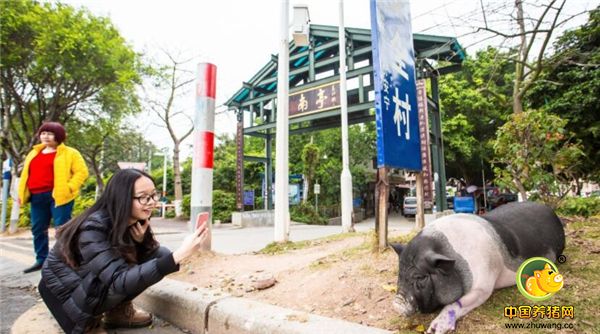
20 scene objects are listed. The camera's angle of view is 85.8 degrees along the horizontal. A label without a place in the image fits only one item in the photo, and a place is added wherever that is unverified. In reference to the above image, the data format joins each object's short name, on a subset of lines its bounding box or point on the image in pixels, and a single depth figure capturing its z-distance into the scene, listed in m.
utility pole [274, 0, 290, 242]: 4.66
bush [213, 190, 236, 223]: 14.74
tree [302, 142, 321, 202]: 17.34
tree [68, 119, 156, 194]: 13.96
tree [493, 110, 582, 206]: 4.65
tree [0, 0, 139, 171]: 9.42
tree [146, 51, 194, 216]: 18.88
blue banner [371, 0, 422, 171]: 2.91
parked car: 19.11
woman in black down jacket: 1.77
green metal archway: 9.65
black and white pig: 1.58
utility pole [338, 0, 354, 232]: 6.54
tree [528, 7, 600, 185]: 10.33
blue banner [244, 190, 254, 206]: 17.98
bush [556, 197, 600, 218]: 5.66
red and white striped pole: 3.69
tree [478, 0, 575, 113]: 4.59
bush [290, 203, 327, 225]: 15.38
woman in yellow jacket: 3.75
